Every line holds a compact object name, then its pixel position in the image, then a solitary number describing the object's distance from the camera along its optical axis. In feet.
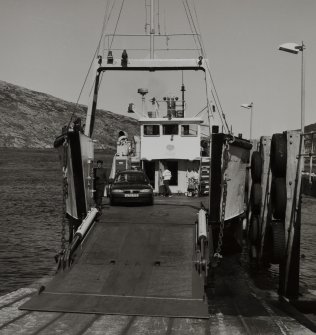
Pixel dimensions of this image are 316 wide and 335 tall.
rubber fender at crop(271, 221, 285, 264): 43.60
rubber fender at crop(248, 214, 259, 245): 57.41
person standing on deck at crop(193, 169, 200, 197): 85.42
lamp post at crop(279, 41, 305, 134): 51.29
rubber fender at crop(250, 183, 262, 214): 56.70
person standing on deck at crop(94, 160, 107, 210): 60.03
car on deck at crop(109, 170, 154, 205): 62.13
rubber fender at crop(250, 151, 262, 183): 60.39
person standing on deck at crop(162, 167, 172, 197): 84.07
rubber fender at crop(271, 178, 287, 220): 43.98
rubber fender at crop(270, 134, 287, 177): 45.21
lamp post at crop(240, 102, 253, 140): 101.86
